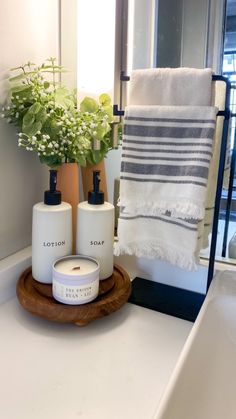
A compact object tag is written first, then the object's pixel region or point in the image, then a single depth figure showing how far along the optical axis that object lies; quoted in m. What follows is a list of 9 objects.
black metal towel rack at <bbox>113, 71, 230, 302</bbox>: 0.75
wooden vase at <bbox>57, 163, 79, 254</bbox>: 0.91
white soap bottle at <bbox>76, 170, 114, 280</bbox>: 0.83
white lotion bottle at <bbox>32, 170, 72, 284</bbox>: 0.80
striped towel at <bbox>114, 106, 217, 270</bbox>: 0.73
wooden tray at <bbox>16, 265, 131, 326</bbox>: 0.73
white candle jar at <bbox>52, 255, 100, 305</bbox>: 0.73
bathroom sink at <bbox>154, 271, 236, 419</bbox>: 0.55
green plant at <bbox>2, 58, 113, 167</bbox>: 0.79
